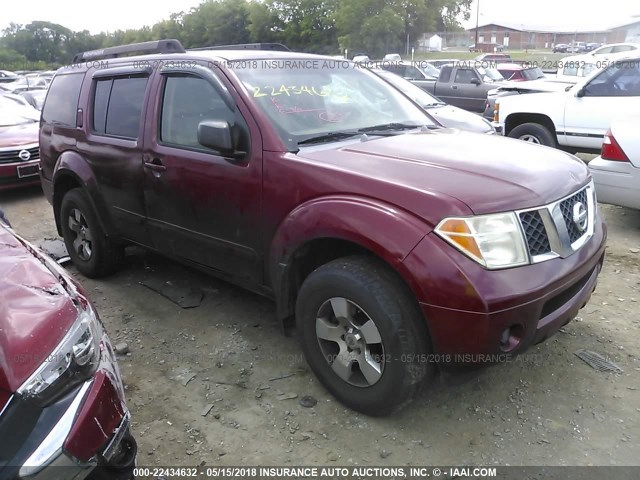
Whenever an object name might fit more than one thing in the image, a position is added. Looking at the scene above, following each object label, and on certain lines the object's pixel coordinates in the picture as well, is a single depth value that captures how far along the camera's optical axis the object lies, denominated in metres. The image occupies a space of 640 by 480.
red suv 2.38
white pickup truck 7.32
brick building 45.00
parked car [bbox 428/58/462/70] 26.16
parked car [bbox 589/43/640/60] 20.77
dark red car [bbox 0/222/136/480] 1.67
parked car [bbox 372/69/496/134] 7.38
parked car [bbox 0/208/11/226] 3.25
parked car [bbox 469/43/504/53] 54.00
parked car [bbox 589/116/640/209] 5.10
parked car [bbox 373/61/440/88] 16.94
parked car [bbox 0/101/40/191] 7.53
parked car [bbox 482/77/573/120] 9.41
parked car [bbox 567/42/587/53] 40.90
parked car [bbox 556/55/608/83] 13.92
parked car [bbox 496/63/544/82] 15.39
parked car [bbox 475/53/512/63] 29.09
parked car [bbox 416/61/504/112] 14.55
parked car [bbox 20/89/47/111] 13.98
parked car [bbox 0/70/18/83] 24.15
